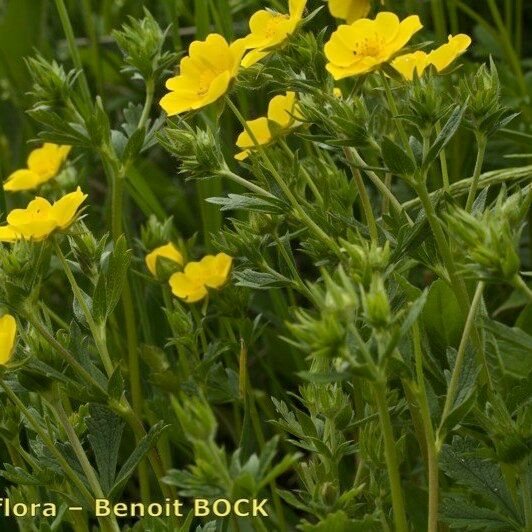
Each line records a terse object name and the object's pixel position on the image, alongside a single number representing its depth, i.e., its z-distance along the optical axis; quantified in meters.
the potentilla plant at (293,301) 0.57
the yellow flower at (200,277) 0.65
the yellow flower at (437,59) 0.61
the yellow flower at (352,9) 0.64
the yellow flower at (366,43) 0.59
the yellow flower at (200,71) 0.61
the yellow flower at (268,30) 0.60
